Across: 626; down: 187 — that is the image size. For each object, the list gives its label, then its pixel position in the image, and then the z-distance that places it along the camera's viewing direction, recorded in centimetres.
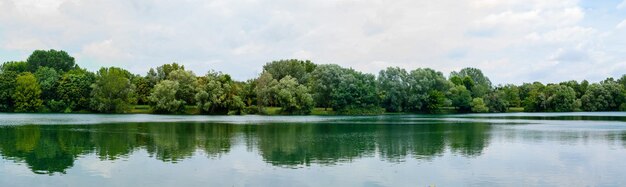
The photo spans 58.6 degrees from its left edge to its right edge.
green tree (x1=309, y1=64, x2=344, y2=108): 9506
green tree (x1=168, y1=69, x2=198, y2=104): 9019
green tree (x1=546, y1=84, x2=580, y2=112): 11612
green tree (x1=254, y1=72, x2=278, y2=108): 8912
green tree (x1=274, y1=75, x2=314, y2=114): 8825
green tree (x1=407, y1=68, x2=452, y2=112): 10062
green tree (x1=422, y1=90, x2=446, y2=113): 10173
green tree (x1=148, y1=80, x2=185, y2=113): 8719
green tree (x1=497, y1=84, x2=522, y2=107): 12588
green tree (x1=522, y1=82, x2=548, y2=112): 11694
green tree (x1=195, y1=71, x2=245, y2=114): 8725
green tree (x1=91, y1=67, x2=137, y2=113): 9069
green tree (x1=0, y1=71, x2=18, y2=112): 9044
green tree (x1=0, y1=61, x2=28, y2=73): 12393
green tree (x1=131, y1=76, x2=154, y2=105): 9864
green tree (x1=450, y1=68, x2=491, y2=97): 16512
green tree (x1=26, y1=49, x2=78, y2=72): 12812
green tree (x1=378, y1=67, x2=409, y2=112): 9981
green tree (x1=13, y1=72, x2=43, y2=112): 8962
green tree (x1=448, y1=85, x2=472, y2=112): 10800
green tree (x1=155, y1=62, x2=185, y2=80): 10366
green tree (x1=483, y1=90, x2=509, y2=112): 11366
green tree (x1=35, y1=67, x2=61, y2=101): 9388
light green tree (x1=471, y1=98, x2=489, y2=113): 10956
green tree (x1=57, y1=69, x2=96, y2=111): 9200
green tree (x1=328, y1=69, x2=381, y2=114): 9438
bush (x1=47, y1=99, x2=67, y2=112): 9131
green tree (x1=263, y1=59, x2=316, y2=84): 10675
